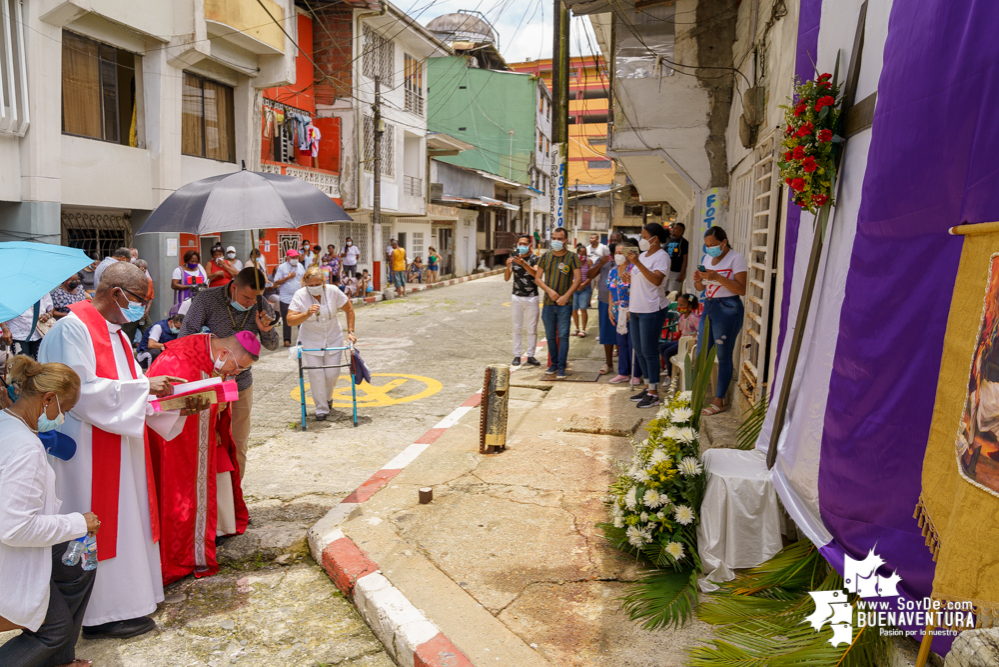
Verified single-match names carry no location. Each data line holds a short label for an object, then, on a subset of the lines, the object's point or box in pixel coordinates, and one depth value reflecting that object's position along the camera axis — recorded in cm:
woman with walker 734
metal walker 729
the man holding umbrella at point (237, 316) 496
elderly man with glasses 351
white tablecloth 368
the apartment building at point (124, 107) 1081
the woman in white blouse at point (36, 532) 278
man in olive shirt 922
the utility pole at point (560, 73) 1156
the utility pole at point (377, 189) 2180
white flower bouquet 383
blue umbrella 283
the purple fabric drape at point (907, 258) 208
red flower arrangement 334
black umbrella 485
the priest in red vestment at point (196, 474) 418
